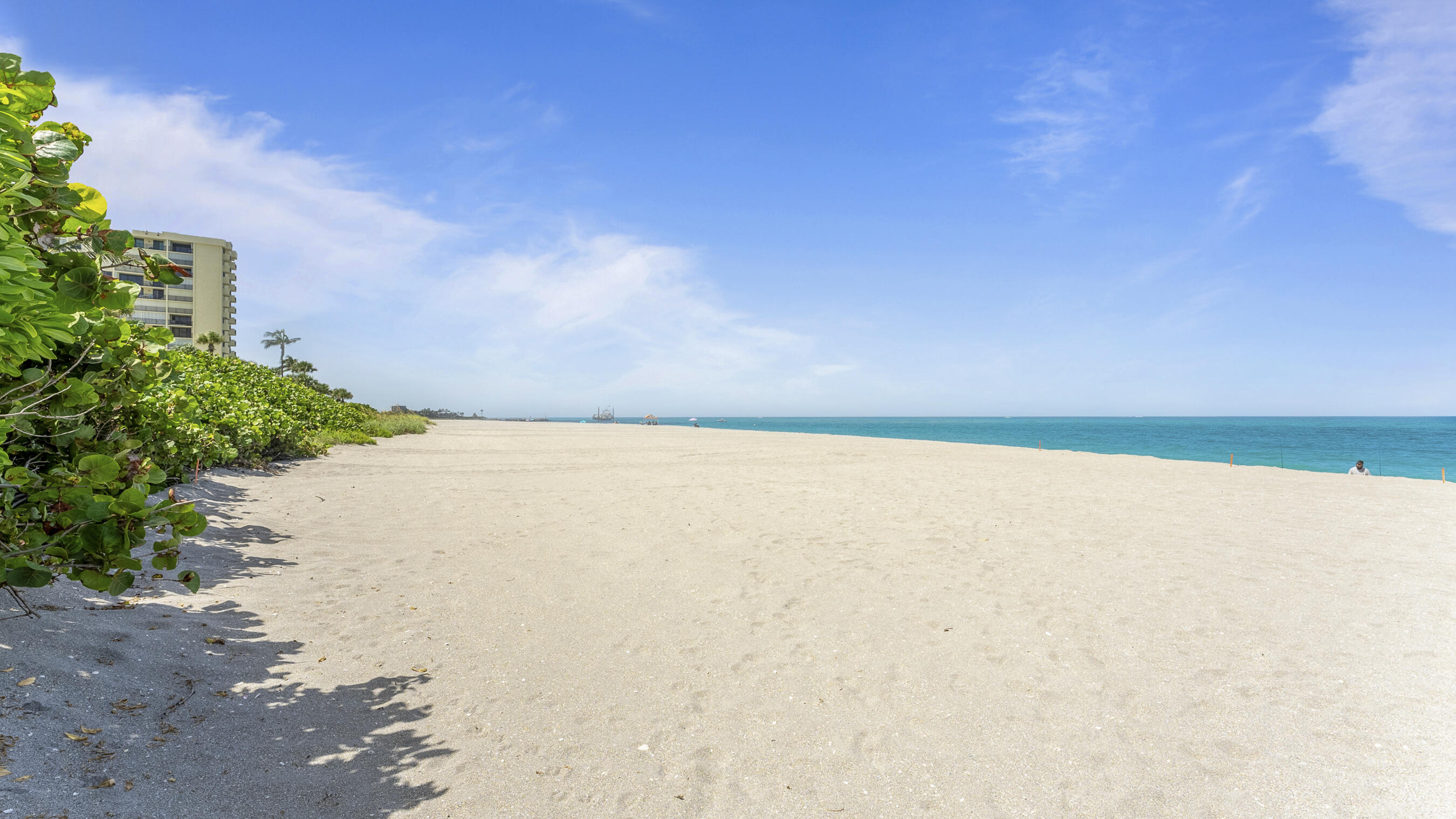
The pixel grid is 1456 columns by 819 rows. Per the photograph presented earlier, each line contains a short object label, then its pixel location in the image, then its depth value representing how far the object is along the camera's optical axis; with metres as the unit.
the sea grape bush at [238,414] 9.79
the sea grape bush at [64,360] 2.41
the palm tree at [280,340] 58.75
